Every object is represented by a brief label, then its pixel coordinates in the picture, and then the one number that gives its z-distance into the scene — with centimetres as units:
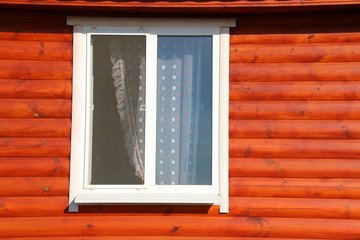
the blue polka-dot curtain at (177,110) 448
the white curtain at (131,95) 446
